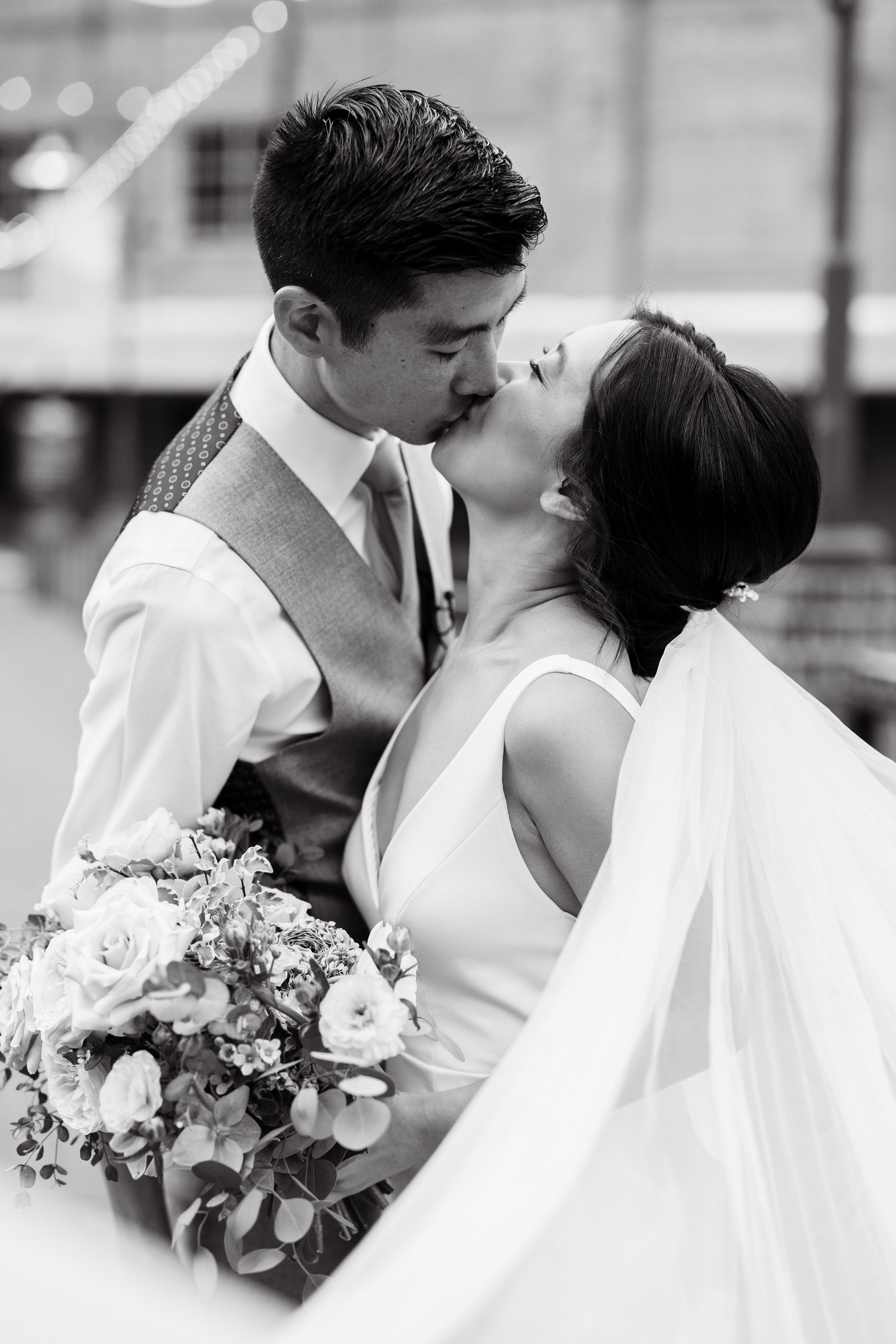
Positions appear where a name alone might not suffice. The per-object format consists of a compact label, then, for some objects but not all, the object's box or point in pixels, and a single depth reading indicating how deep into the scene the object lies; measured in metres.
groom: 1.79
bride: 1.33
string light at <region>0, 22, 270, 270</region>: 15.76
